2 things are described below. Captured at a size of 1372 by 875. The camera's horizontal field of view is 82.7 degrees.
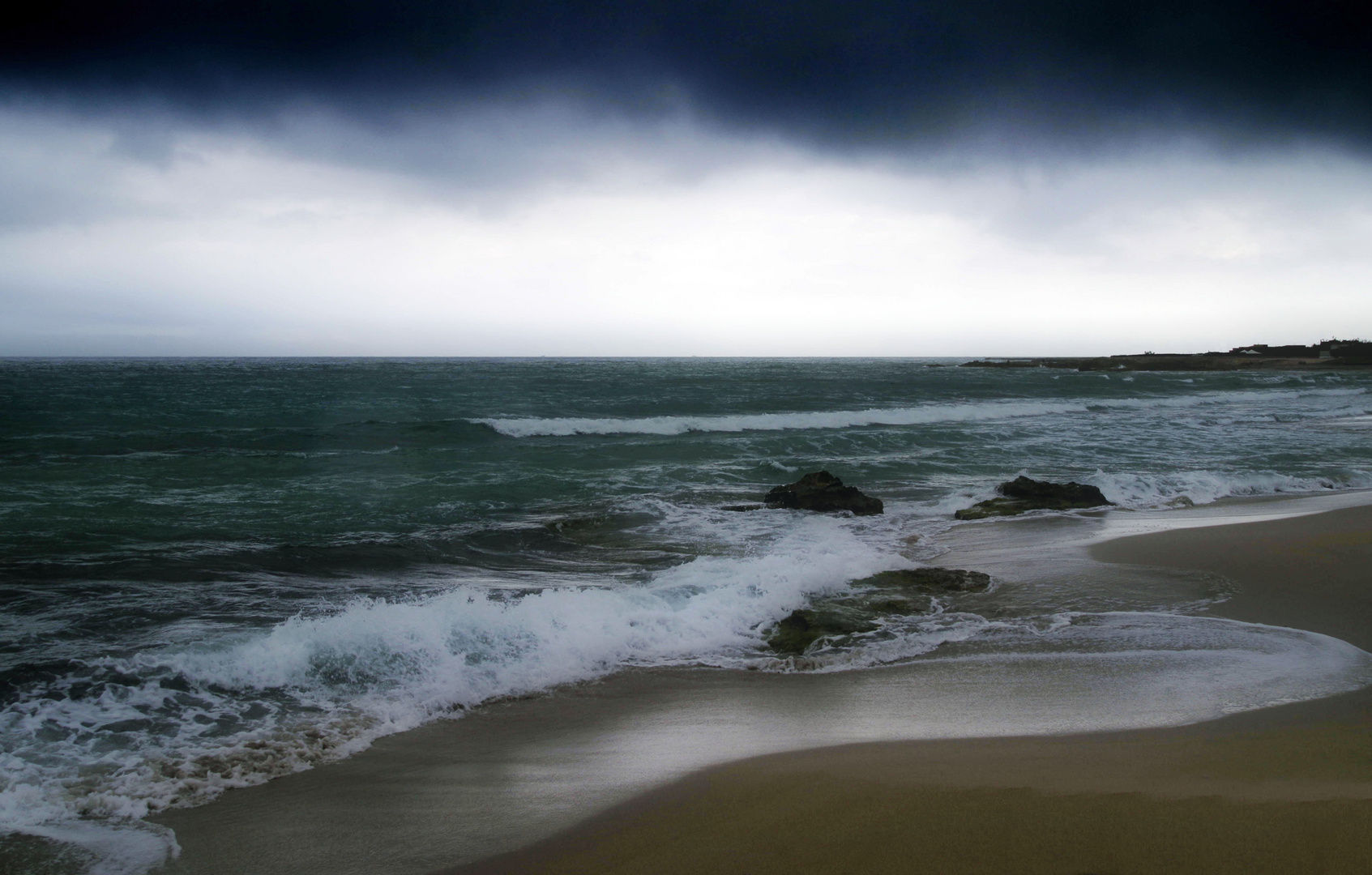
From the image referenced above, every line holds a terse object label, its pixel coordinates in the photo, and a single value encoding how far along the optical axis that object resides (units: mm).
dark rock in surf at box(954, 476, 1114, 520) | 11031
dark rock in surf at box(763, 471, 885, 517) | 11453
